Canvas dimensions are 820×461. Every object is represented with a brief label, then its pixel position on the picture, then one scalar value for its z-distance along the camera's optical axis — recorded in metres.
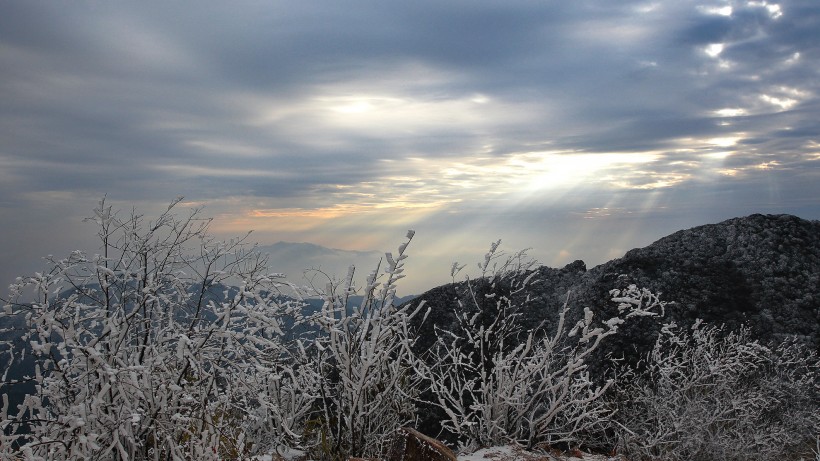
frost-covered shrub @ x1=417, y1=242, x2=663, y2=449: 5.78
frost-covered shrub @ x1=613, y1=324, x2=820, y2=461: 6.75
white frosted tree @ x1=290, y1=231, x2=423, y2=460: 5.34
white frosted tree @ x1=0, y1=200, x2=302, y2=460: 4.14
